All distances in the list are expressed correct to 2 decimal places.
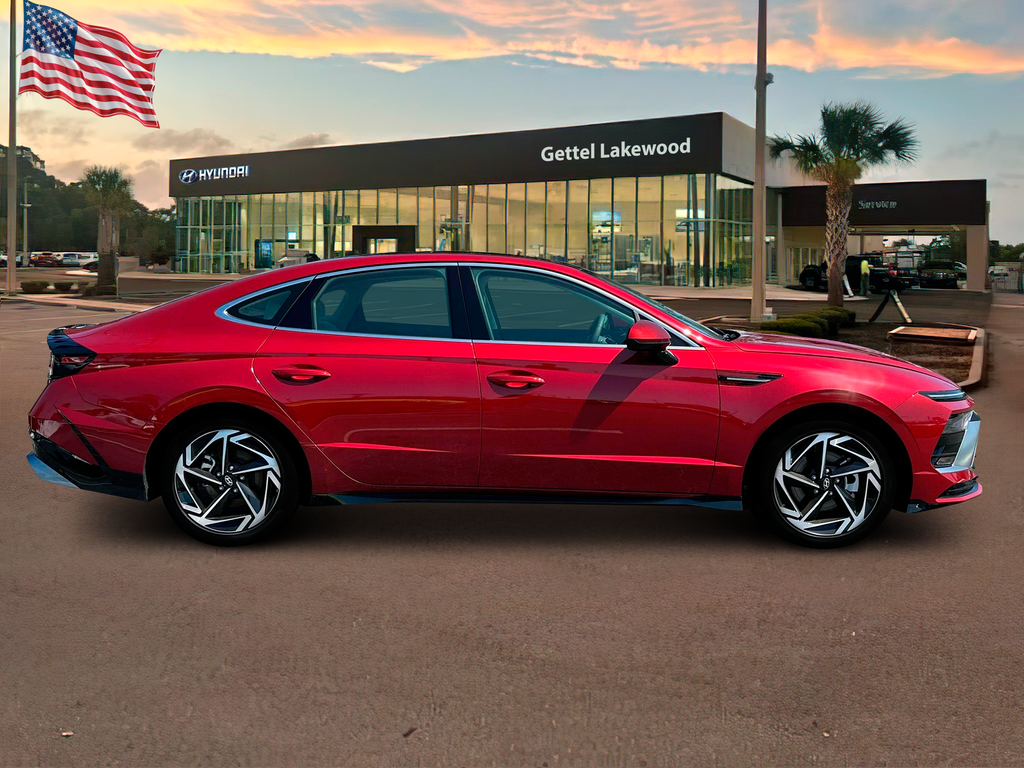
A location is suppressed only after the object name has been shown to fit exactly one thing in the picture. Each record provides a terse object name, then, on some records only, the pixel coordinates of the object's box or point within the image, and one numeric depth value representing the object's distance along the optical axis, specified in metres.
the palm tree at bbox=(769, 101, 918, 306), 33.53
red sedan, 5.66
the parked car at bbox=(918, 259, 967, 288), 61.38
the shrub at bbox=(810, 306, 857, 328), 23.03
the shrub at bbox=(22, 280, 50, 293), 40.16
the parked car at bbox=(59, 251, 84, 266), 94.69
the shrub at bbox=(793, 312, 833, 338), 19.94
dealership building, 49.22
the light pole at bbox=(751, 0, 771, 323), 23.23
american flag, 30.83
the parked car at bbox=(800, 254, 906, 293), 50.16
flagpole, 37.12
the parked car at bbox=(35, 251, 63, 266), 99.25
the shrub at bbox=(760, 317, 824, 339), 17.70
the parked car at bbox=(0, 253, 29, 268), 88.68
